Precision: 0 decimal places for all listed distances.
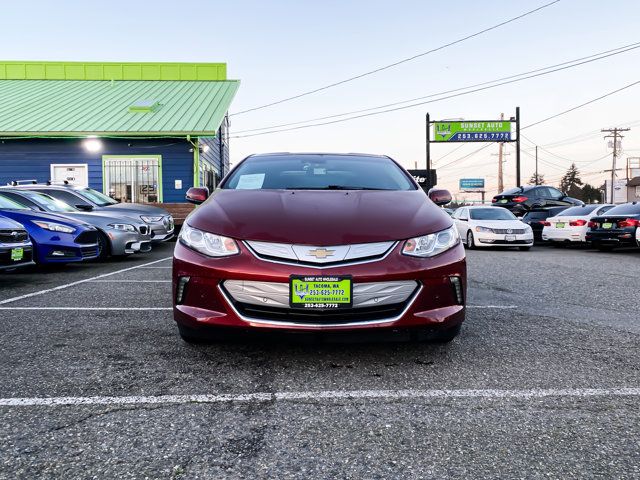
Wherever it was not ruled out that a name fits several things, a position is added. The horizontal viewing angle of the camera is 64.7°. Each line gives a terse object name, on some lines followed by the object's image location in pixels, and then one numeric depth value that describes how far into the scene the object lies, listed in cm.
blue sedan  771
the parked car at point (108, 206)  1077
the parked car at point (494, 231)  1341
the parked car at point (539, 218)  1662
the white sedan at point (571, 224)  1412
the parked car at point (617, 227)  1208
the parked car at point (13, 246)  617
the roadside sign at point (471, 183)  11097
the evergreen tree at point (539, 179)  14288
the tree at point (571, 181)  13252
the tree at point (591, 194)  11100
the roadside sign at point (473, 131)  3139
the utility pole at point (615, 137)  6462
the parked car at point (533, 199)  1909
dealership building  1722
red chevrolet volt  286
